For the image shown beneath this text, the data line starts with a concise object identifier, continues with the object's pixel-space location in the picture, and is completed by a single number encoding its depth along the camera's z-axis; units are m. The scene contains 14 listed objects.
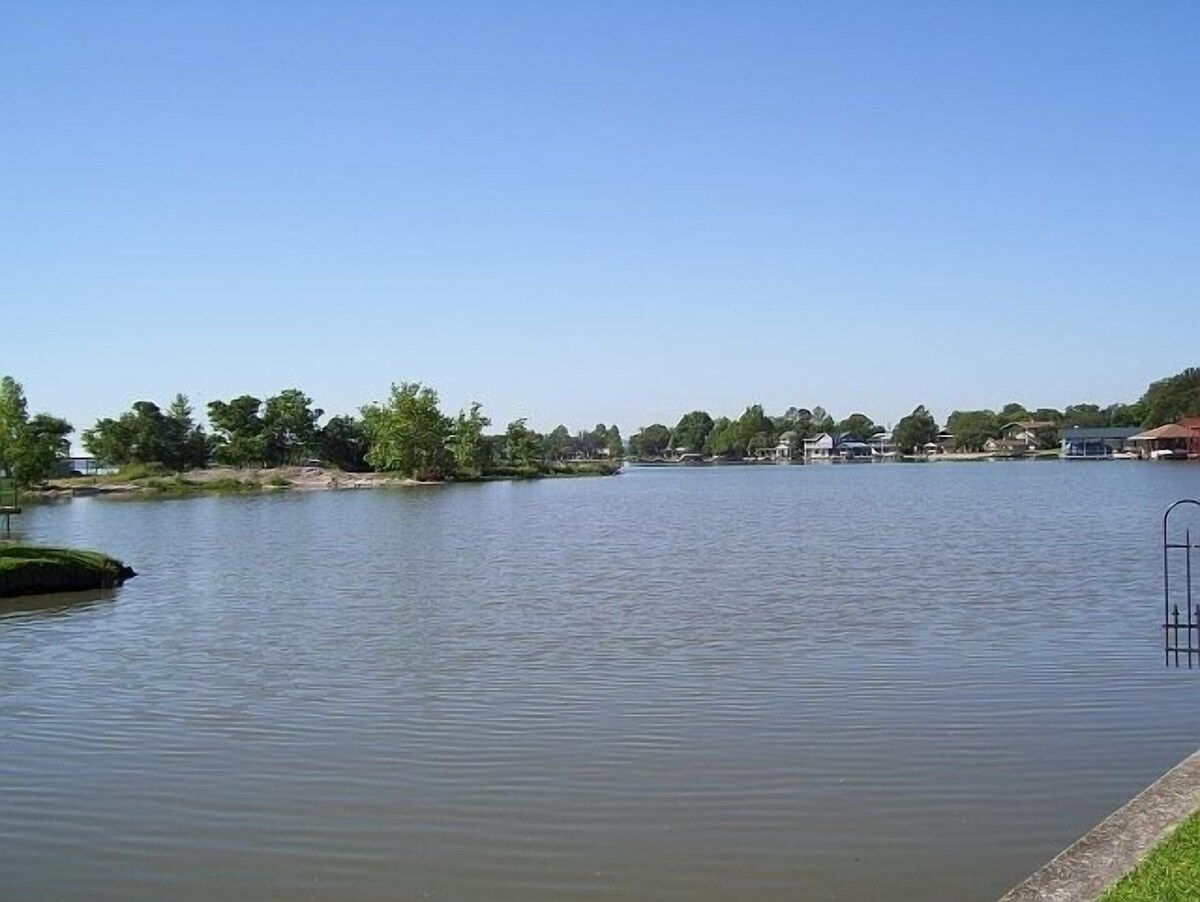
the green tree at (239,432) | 117.56
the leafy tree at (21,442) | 73.94
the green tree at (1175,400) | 153.50
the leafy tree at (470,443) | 120.62
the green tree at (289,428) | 120.50
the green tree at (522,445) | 142.12
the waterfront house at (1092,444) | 169.38
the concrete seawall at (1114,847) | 6.80
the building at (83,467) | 115.82
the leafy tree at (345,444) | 126.69
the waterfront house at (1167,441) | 143.62
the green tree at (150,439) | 113.69
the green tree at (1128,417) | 178.50
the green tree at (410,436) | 114.44
